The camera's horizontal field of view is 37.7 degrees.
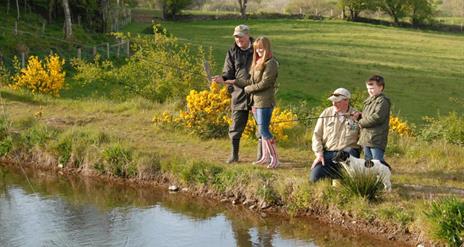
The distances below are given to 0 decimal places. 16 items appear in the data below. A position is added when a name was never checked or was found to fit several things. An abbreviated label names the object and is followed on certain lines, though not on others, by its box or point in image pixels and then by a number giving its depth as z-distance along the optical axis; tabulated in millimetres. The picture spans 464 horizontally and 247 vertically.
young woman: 10227
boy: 9344
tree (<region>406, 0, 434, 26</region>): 75688
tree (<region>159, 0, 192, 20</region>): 72500
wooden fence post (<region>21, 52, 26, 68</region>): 24984
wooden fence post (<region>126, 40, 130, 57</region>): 34872
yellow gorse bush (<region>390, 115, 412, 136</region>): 13562
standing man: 10586
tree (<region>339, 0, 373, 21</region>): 76812
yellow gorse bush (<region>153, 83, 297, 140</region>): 12867
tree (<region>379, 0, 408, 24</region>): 76562
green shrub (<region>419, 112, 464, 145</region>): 13352
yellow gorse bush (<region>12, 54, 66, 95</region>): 17203
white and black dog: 8859
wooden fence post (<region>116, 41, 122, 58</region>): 33406
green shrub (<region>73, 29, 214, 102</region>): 16969
